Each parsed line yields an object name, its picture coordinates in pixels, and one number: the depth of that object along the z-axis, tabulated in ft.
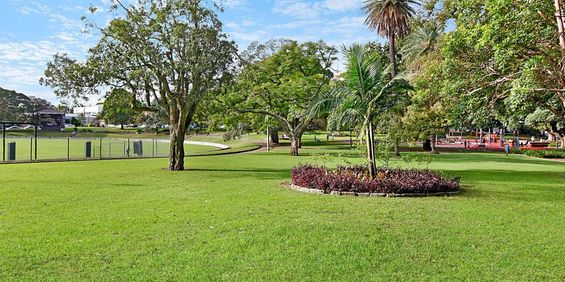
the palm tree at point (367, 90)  42.78
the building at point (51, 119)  286.42
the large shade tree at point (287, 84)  100.83
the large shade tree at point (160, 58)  59.98
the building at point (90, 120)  388.98
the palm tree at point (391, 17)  97.45
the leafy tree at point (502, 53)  37.52
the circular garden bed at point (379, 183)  38.83
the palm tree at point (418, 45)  89.33
